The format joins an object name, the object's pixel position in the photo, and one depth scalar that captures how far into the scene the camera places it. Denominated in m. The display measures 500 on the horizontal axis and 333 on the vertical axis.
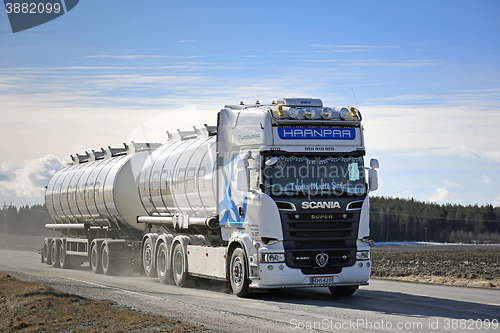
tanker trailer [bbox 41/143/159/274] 23.48
